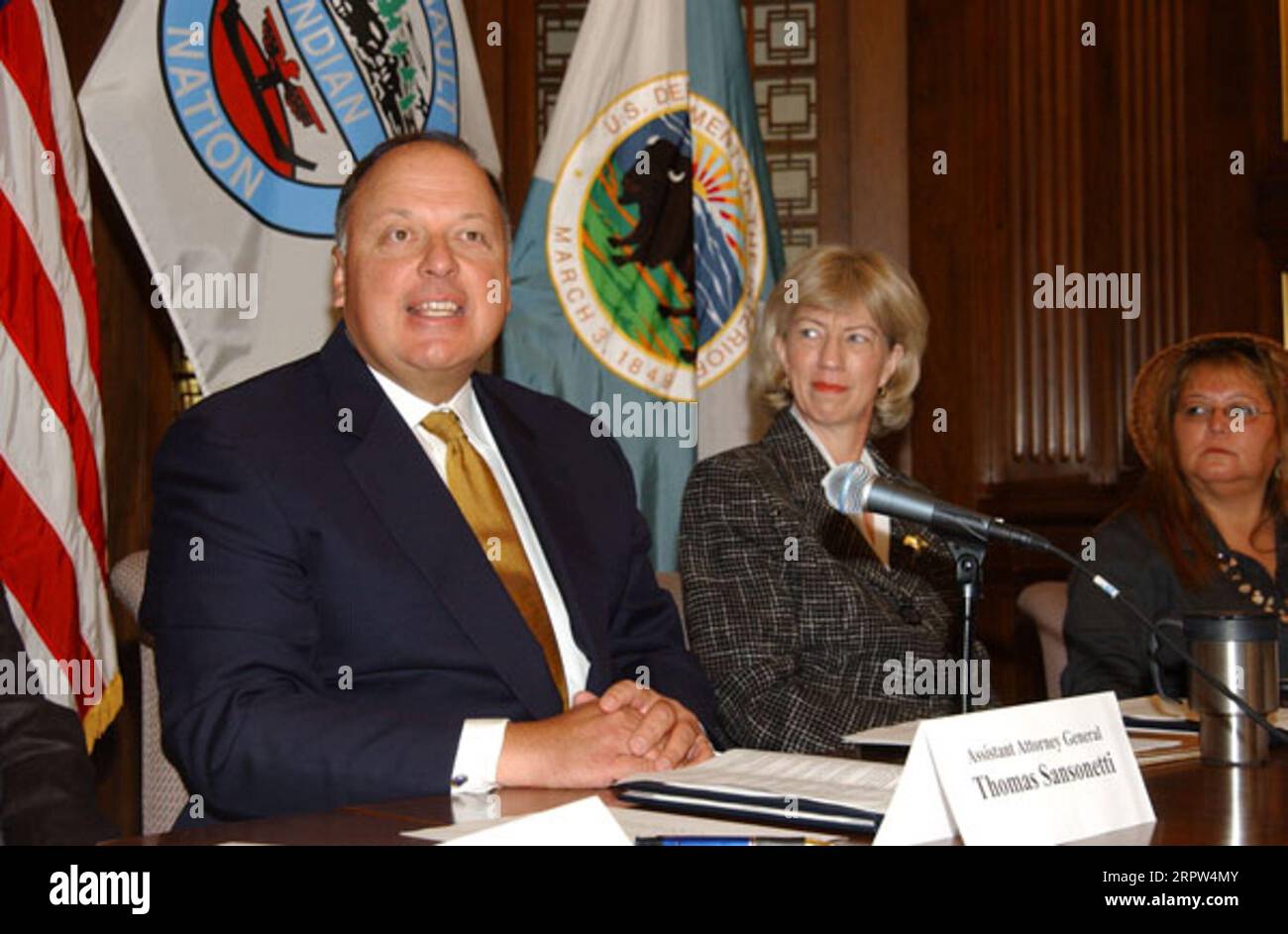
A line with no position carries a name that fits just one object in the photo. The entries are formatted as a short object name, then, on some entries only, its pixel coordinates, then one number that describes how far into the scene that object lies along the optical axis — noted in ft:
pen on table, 4.16
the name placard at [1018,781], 4.14
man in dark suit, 5.84
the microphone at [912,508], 5.55
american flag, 9.52
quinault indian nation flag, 10.62
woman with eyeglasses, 10.02
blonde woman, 8.89
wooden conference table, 4.53
